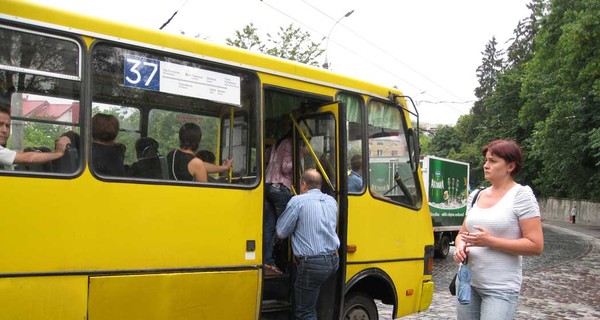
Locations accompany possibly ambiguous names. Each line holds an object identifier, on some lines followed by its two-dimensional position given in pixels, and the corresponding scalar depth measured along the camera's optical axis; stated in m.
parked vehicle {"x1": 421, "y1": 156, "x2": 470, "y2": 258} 16.94
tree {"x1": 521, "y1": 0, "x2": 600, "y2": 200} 24.17
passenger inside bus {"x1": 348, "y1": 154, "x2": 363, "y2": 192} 5.84
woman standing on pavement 3.59
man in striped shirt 5.15
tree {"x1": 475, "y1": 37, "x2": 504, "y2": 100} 80.96
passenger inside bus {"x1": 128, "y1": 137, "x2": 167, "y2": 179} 4.32
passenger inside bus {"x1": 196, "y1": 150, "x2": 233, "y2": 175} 4.77
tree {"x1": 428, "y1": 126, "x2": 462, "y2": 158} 89.62
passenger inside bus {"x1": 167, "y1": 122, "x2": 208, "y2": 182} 4.57
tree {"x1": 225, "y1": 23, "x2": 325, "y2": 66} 29.53
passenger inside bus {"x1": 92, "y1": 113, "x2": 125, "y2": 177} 4.12
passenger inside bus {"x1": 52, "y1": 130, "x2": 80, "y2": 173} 3.93
